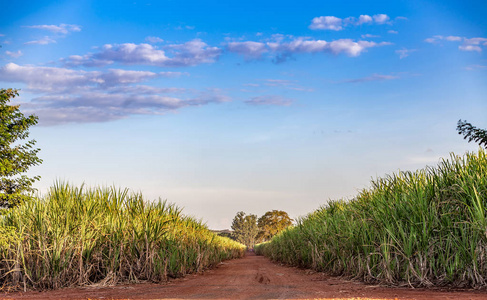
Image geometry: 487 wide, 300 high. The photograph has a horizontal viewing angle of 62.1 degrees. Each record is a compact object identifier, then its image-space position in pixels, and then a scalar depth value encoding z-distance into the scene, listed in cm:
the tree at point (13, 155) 1034
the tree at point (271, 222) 8744
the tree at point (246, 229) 11394
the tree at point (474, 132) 2831
